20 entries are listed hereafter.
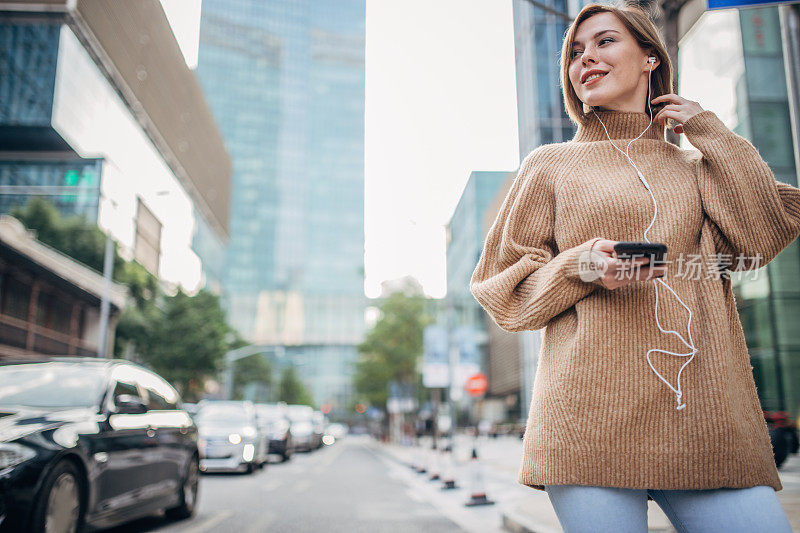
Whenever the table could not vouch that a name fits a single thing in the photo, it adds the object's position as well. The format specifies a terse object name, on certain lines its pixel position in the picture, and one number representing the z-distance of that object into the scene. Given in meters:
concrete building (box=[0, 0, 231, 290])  37.97
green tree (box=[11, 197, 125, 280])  41.34
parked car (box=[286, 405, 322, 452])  31.44
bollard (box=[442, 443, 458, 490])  13.00
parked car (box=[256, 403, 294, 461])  21.28
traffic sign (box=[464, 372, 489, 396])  17.86
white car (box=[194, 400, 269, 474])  15.13
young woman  1.59
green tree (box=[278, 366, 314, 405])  98.75
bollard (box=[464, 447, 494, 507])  9.81
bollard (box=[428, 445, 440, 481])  16.83
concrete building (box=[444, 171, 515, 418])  60.97
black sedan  4.61
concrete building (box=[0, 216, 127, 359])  26.78
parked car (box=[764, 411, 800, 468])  13.02
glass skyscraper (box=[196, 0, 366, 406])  124.81
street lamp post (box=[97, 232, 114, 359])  25.77
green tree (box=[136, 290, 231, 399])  34.94
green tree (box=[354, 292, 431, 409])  43.84
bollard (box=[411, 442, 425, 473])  18.86
